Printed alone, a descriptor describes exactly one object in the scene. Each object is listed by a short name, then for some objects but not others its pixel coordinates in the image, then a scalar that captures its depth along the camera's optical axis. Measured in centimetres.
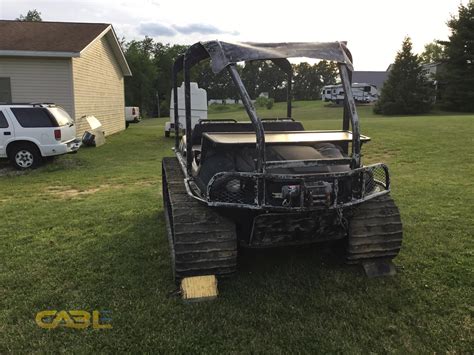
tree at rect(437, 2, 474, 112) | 3712
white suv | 1101
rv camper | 5469
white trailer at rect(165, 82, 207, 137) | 1864
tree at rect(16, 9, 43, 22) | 8294
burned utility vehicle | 335
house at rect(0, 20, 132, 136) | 1544
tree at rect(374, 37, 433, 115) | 3731
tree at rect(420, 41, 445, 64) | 7631
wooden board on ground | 361
